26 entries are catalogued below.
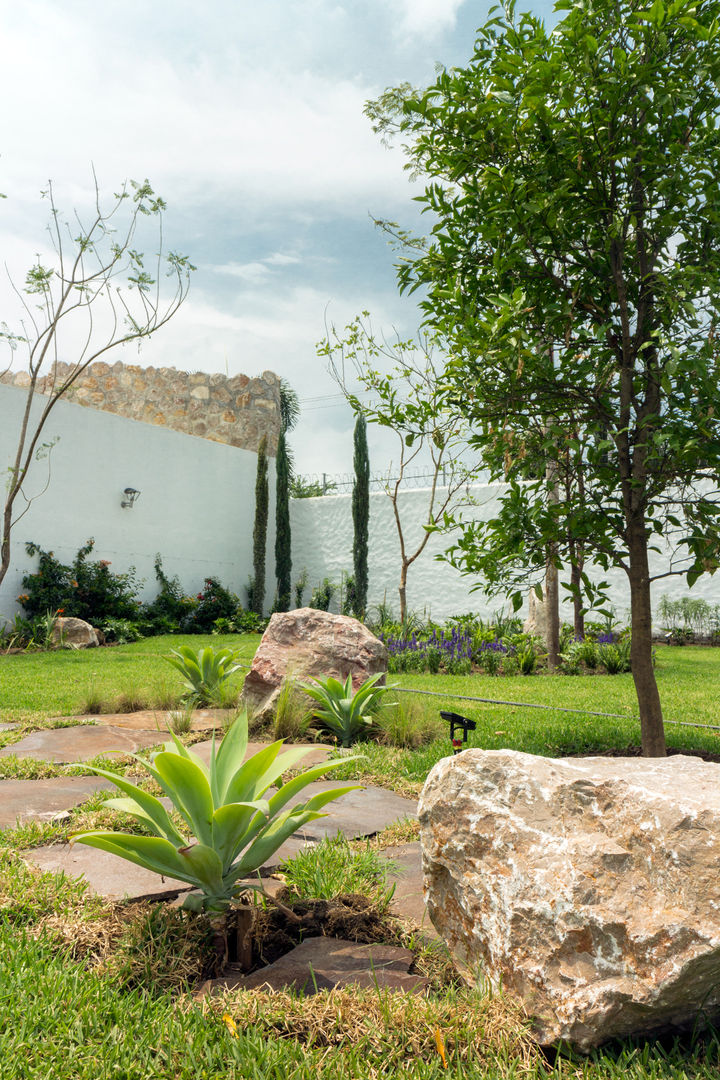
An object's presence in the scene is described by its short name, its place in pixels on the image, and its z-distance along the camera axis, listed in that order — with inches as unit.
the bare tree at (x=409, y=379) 494.0
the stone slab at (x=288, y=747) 168.4
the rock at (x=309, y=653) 226.2
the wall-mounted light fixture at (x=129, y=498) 572.1
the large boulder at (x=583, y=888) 60.4
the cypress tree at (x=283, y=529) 685.3
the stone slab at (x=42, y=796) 123.3
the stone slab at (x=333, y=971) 71.2
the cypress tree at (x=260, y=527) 673.0
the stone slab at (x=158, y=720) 210.1
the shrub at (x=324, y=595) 682.8
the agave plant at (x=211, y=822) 78.5
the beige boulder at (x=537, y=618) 467.2
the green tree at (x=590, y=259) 132.4
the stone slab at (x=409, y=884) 86.5
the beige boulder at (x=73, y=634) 446.9
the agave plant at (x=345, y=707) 199.6
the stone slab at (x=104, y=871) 90.0
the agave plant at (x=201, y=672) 249.4
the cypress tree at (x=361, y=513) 671.1
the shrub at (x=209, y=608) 591.2
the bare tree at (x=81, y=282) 436.1
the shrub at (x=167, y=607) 561.3
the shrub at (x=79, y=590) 487.2
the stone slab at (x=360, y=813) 117.6
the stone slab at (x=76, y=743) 171.5
